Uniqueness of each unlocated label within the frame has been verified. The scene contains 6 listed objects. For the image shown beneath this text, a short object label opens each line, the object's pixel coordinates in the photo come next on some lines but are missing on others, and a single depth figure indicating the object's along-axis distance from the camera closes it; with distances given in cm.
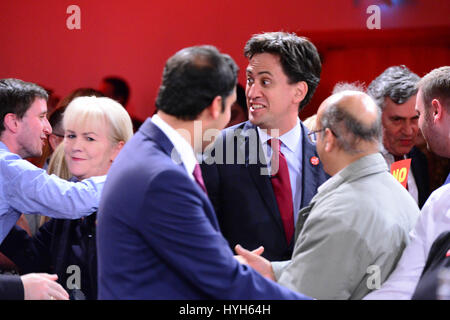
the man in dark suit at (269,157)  509
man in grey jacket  385
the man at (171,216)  325
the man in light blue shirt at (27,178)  497
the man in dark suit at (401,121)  716
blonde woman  518
